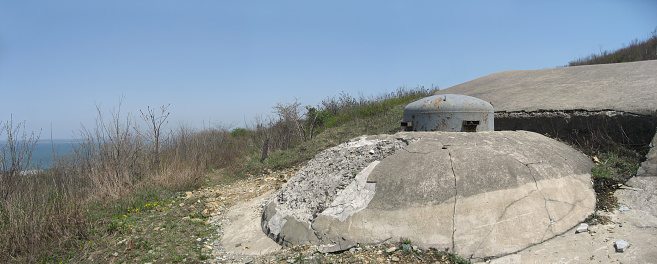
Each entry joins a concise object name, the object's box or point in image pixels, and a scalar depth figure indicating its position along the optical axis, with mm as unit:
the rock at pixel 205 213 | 5592
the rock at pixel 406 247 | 3520
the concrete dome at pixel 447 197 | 3600
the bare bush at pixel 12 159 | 4750
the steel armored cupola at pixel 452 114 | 5016
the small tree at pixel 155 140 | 8047
